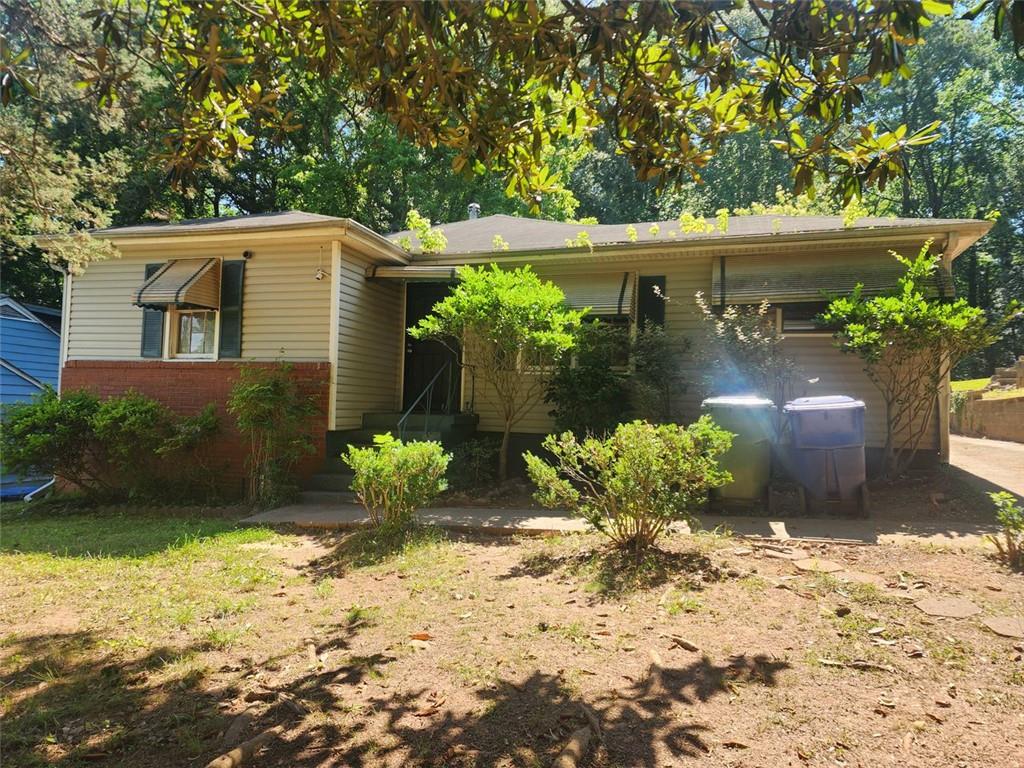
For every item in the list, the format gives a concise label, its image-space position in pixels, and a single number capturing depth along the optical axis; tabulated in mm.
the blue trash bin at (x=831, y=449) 5965
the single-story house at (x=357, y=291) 8234
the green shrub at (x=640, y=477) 4402
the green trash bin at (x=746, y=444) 6066
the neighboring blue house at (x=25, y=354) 12602
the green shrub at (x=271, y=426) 7988
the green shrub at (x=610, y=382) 8164
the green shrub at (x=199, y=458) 8430
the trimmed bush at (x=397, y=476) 5449
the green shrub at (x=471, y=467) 8344
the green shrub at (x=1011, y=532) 4254
